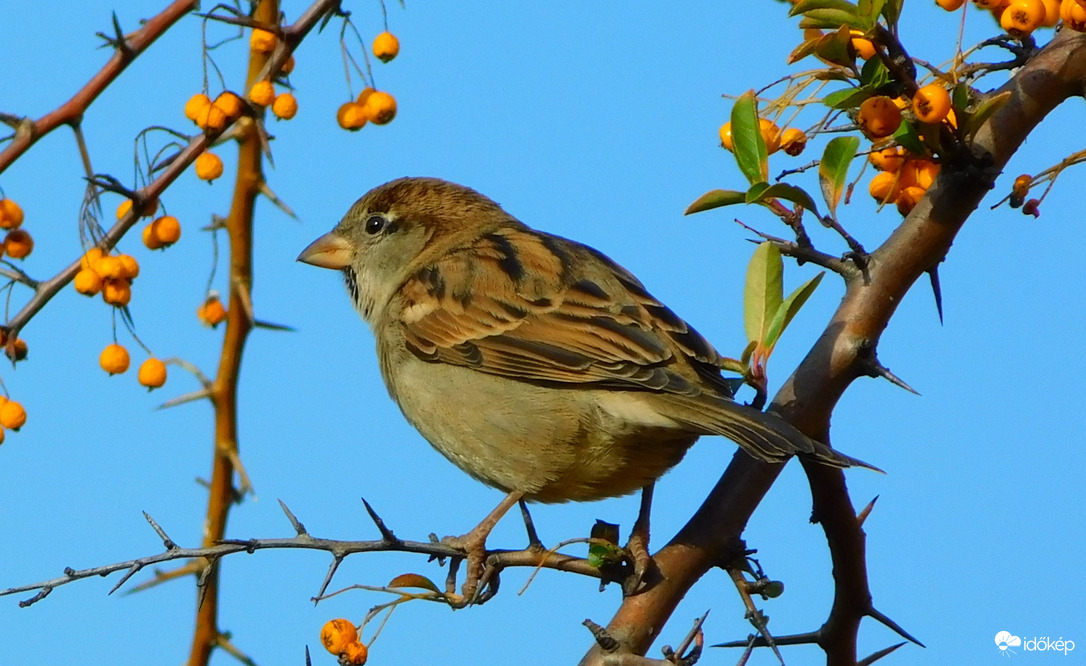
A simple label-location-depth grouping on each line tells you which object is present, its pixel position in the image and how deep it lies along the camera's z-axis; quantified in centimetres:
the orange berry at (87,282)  651
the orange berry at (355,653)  575
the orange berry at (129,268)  670
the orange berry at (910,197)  650
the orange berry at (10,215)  698
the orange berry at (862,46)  543
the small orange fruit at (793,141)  615
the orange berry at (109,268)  656
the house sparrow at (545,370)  774
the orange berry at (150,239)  721
